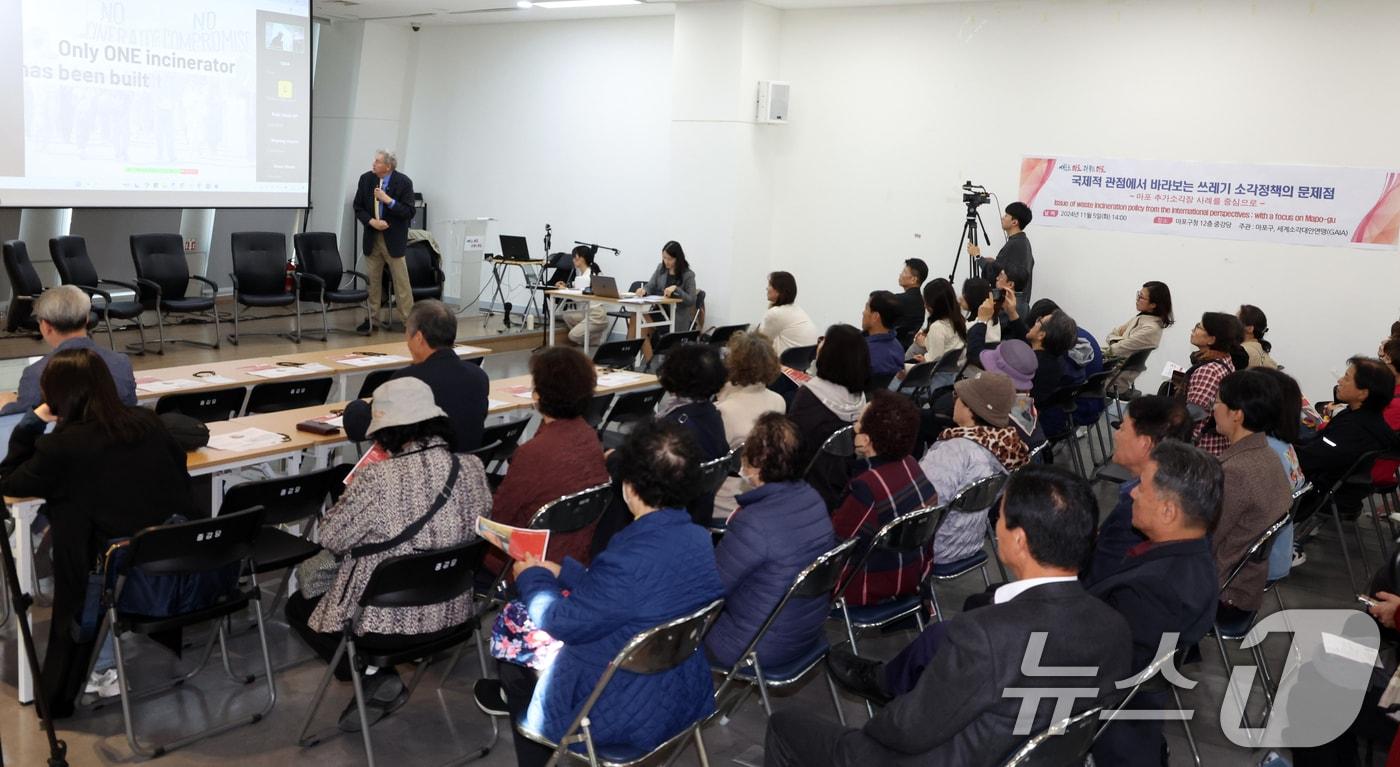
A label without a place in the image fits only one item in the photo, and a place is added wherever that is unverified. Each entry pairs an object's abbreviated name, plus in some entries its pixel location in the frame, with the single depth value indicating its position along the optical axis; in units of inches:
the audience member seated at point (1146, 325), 311.7
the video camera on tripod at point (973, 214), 385.1
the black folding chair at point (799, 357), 290.7
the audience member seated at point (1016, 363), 241.3
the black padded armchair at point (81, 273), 337.1
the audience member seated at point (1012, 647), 88.3
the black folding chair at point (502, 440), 188.6
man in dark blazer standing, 409.1
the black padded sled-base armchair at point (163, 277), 351.9
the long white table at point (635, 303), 390.9
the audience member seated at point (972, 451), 166.9
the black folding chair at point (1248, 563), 146.3
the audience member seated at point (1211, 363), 220.3
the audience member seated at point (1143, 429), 156.6
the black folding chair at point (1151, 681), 104.0
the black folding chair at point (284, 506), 147.3
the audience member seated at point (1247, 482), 151.6
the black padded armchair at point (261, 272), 378.3
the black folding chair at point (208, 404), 199.5
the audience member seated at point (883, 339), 258.4
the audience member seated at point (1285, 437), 165.8
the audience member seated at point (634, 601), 104.3
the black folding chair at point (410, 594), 121.8
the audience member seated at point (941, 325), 290.0
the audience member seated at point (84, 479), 129.9
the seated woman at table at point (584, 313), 409.7
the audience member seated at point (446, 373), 177.9
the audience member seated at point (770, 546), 121.9
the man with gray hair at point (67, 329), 164.9
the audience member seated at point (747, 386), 189.2
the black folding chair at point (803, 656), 120.3
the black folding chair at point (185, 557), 126.0
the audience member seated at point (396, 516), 127.6
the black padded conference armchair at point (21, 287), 317.1
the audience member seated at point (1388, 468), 224.2
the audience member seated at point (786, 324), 304.0
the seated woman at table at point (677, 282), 406.0
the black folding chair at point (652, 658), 101.5
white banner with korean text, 333.1
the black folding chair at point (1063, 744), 88.7
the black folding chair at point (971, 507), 155.8
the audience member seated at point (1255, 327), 272.7
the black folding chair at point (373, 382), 214.5
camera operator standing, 372.8
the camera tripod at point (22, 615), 104.2
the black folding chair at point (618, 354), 284.0
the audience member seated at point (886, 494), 146.0
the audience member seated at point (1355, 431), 205.3
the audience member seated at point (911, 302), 317.7
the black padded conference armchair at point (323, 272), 396.8
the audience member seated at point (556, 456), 148.3
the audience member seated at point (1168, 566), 112.7
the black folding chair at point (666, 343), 312.2
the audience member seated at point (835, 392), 194.1
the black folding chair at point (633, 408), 225.6
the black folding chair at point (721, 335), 331.1
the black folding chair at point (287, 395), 212.8
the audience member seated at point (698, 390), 172.7
